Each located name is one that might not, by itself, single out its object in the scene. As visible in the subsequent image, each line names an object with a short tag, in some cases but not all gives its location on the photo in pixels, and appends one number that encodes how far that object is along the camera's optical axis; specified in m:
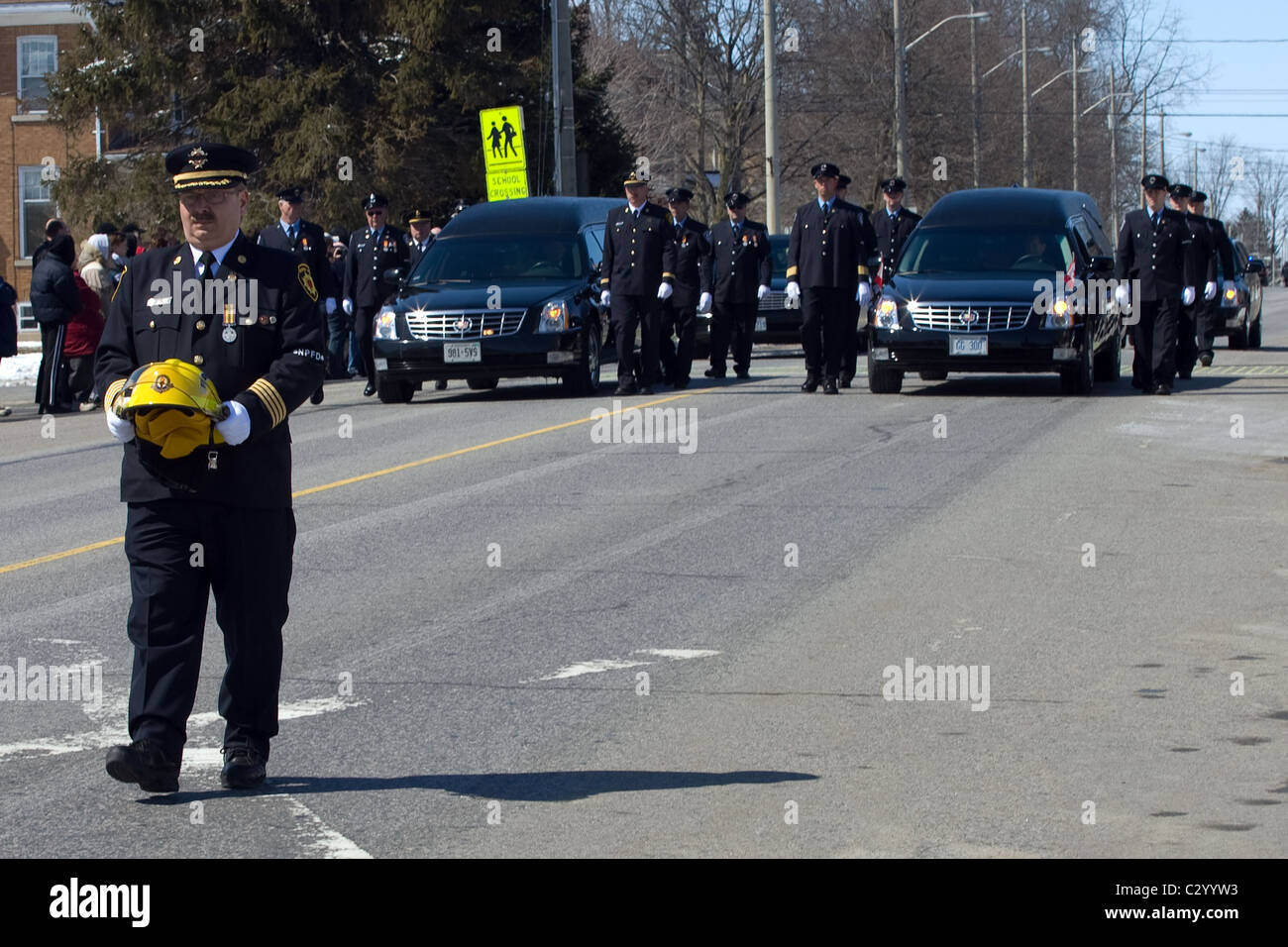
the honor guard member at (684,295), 20.31
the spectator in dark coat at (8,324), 20.05
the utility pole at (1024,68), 65.38
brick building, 45.75
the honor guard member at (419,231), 22.23
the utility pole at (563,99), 30.20
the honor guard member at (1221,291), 23.03
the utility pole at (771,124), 38.22
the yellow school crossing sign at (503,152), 28.91
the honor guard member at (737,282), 21.52
